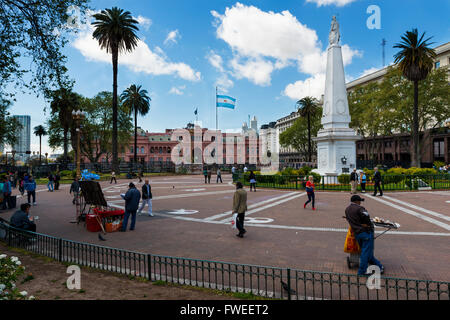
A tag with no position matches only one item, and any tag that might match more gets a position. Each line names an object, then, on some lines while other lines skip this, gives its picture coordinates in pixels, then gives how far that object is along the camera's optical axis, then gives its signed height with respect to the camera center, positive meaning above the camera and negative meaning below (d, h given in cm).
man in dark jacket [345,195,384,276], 540 -134
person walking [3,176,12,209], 1443 -136
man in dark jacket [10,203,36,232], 801 -152
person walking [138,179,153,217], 1198 -120
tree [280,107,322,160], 6750 +777
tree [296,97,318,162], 5997 +1205
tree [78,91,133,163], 5191 +777
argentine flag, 4309 +954
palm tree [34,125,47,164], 8744 +1080
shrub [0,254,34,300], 354 -151
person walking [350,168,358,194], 1787 -105
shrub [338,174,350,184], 2103 -109
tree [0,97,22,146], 4415 +581
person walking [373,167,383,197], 1694 -90
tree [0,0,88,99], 902 +433
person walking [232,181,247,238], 848 -128
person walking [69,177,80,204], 1540 -114
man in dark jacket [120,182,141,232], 945 -131
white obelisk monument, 2427 +356
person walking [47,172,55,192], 2349 -142
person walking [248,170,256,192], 2107 -112
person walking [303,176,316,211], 1271 -109
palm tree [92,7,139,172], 3491 +1624
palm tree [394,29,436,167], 3117 +1130
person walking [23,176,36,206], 1548 -115
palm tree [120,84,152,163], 5478 +1264
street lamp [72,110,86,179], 1468 +272
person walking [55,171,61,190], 2490 -142
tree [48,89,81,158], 4497 +687
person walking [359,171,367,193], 1883 -121
